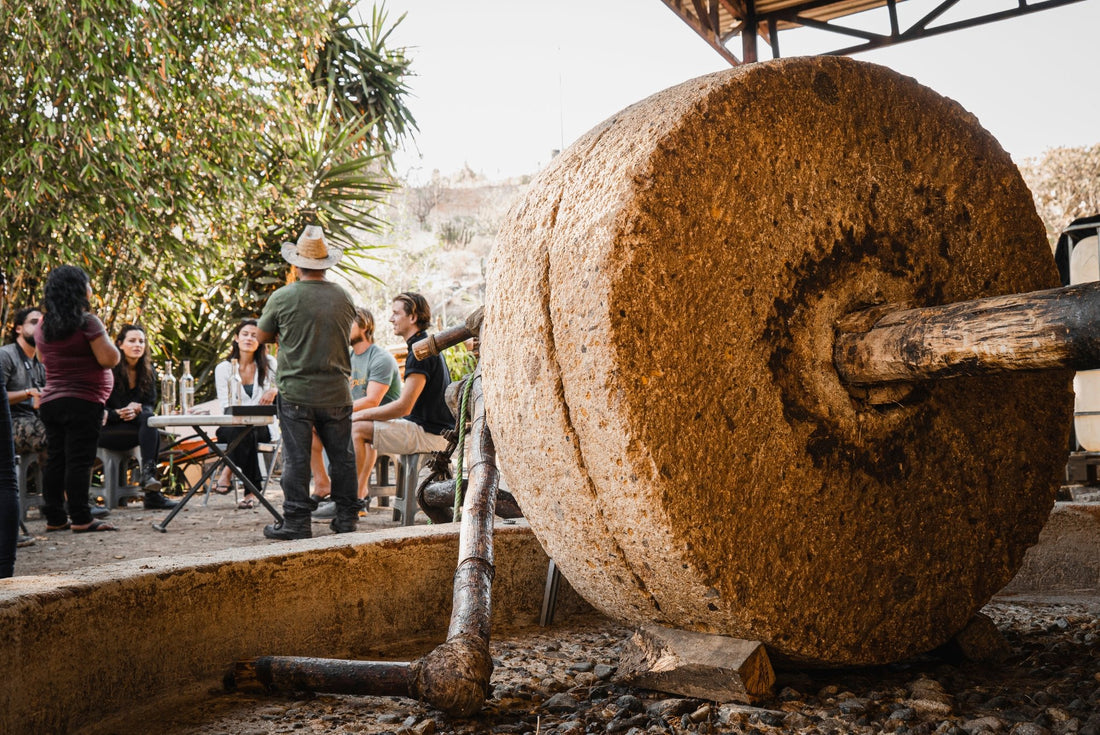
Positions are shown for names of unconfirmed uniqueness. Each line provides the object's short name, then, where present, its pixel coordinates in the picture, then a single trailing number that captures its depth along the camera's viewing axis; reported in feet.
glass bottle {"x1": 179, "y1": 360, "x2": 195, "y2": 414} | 19.51
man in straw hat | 14.88
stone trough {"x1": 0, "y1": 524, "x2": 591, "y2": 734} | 5.19
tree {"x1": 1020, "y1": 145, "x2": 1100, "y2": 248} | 52.31
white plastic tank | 16.85
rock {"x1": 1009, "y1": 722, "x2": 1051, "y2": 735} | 4.83
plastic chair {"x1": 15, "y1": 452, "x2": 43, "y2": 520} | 17.61
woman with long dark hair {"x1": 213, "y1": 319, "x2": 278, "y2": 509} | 22.30
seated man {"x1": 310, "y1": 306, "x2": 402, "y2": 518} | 18.63
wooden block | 5.37
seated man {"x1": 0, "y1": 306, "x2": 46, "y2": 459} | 17.67
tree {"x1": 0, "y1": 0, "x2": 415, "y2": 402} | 22.74
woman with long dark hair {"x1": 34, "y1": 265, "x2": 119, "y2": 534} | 15.80
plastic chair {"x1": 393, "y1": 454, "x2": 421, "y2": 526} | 16.70
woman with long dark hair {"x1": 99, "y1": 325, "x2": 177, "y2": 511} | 21.17
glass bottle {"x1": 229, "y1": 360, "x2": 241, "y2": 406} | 20.67
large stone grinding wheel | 5.20
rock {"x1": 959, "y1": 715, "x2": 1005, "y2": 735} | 4.93
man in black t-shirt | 17.48
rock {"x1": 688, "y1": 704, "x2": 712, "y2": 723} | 5.23
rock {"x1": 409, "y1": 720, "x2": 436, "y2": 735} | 5.30
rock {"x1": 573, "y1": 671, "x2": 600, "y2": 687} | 6.27
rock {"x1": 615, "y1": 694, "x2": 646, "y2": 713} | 5.51
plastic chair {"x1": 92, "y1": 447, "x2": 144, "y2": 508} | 21.85
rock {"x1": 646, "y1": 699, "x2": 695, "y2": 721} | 5.36
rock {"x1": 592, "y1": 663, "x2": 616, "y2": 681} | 6.31
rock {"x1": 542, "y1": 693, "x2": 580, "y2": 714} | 5.71
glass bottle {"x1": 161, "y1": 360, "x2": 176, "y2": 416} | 21.77
